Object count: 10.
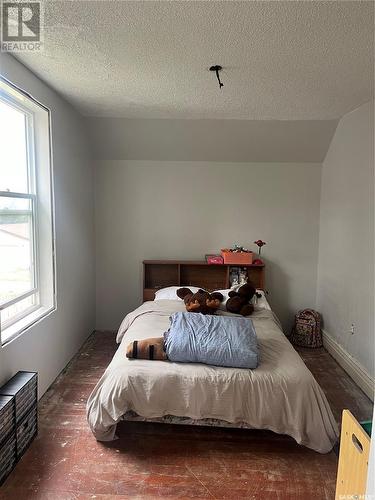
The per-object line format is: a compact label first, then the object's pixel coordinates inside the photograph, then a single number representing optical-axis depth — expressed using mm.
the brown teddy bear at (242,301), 3184
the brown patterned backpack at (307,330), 3838
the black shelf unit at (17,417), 1845
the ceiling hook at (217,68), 2260
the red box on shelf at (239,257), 3887
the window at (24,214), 2365
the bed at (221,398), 2076
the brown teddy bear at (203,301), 3117
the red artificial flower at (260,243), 3965
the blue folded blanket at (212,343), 2191
